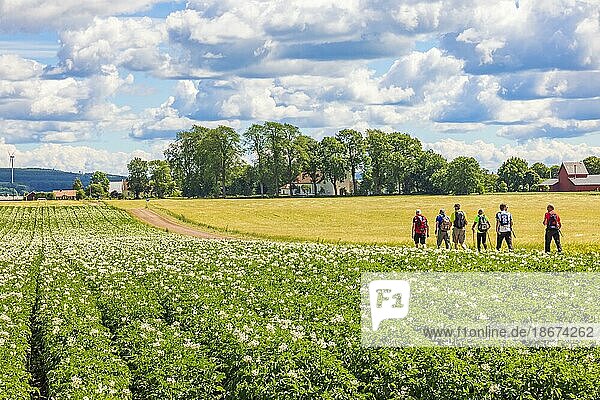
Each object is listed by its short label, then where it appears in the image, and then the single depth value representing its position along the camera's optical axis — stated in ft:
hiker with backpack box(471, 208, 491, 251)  116.26
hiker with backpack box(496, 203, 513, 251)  112.98
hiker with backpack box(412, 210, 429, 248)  126.72
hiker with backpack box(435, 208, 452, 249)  122.11
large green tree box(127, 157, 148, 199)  610.65
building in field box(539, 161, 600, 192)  642.31
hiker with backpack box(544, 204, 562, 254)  113.29
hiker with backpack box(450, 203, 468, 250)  119.44
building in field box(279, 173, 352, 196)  563.48
